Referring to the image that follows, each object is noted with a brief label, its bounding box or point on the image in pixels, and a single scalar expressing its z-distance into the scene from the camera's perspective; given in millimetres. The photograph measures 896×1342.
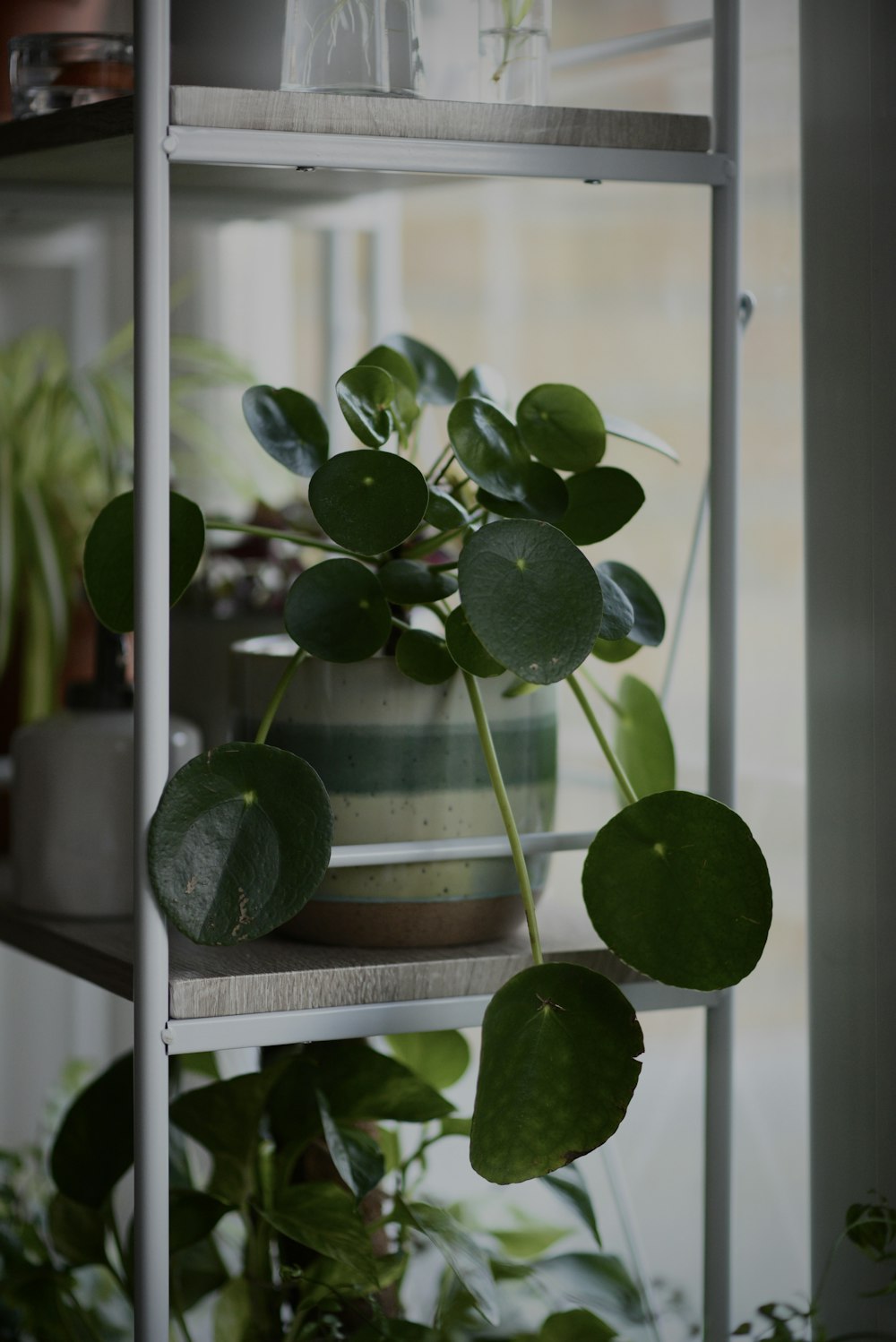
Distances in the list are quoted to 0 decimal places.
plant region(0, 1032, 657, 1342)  1240
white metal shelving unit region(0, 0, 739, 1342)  1118
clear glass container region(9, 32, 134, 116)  1272
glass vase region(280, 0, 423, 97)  1163
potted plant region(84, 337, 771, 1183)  1109
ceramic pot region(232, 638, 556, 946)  1184
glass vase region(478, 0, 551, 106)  1204
